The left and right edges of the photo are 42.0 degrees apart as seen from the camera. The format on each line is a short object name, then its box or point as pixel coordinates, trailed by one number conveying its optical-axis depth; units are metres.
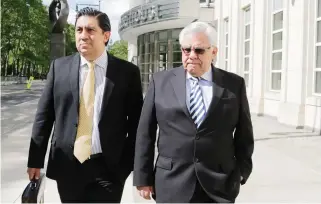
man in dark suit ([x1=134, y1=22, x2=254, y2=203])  2.59
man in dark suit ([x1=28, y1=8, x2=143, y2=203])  2.85
